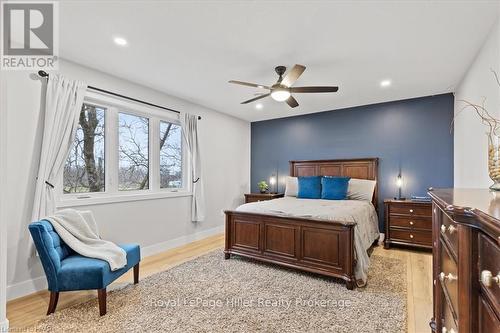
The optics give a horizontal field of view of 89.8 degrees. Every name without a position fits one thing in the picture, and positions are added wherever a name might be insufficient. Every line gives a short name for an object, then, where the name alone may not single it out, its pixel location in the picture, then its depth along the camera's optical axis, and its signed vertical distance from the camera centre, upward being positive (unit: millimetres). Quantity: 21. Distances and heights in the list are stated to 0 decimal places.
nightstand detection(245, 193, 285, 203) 5367 -628
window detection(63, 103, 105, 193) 3098 +152
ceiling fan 2725 +895
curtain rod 2674 +999
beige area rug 2004 -1269
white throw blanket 2283 -679
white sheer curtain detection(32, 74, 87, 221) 2590 +372
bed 2744 -844
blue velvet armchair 2084 -868
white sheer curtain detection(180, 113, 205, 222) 4406 -4
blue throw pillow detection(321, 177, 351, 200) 4332 -365
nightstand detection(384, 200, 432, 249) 3824 -891
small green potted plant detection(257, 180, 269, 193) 5650 -441
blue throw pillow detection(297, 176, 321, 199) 4602 -384
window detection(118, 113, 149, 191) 3625 +238
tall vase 1438 +26
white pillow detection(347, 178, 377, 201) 4293 -388
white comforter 2788 -581
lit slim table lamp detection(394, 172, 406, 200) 4402 -287
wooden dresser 675 -308
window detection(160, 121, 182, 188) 4238 +222
